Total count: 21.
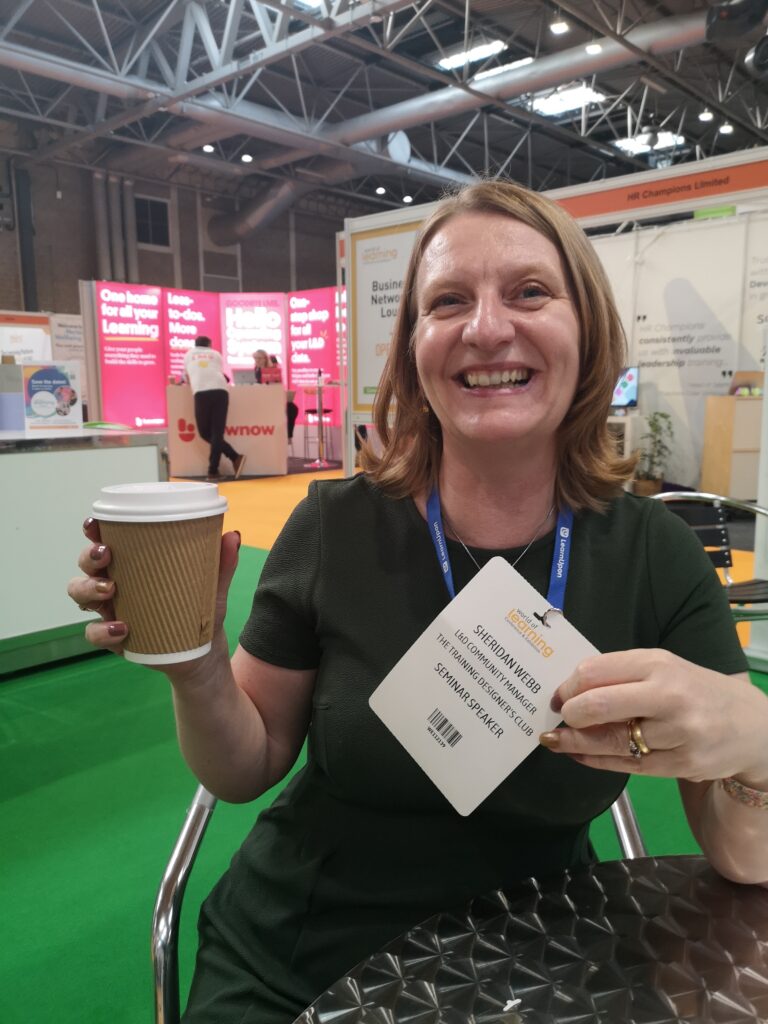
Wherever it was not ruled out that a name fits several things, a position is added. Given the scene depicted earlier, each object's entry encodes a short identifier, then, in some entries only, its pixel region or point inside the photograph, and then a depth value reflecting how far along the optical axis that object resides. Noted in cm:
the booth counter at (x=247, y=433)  998
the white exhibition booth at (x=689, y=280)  561
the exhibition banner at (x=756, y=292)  732
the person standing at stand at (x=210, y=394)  922
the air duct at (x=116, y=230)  1389
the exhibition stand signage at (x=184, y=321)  1309
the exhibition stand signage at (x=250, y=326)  1348
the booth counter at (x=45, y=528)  333
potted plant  818
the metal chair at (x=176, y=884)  100
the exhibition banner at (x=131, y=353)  1240
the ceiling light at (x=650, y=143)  1215
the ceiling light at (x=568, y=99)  1043
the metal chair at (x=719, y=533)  283
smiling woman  86
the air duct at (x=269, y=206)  1335
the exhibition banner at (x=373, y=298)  407
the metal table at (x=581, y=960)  70
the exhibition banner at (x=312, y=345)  1260
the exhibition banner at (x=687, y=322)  756
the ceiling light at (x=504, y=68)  912
